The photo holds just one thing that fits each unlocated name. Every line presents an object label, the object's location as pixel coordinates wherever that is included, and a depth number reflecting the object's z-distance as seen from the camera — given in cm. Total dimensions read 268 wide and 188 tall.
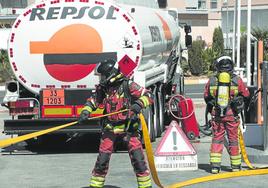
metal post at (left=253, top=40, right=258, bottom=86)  1577
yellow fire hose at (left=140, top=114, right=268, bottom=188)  979
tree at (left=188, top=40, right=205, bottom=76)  4028
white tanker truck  1323
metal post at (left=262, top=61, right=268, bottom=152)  1193
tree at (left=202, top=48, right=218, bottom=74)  4118
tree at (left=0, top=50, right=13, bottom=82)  3592
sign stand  1169
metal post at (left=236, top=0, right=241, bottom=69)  2478
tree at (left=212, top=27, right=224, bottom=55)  5016
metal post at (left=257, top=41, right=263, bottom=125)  1443
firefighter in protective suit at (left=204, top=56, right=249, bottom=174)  1132
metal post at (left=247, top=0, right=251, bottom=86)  1973
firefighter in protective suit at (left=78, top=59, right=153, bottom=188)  942
